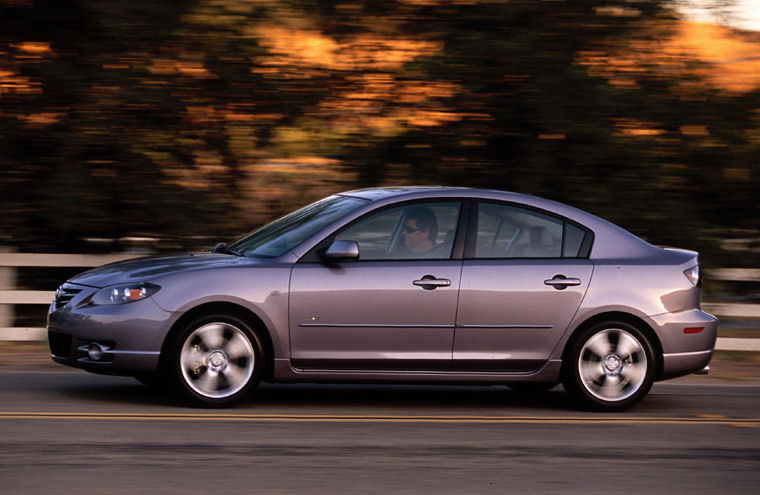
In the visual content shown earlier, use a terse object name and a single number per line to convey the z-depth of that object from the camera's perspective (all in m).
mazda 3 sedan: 15.47
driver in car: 16.33
